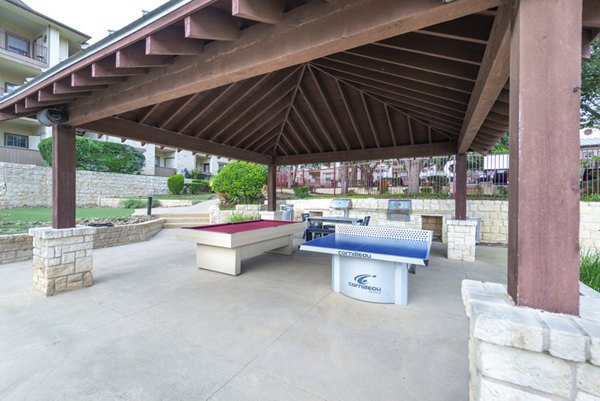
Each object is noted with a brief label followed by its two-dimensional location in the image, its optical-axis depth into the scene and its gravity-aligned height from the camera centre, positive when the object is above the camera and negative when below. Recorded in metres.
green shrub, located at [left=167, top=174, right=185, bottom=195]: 20.73 +1.19
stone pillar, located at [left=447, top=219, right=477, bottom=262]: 6.46 -1.03
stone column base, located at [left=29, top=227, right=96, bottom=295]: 4.14 -1.04
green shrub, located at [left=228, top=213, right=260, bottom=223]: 9.83 -0.76
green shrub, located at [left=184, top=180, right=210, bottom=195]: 22.67 +0.98
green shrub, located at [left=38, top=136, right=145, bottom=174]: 16.98 +2.89
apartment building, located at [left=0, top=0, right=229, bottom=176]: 16.14 +10.14
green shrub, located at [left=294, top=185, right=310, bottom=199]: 14.60 +0.38
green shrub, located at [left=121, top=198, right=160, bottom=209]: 14.58 -0.36
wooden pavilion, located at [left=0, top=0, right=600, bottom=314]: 1.38 +1.50
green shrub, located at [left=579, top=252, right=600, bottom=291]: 3.33 -1.02
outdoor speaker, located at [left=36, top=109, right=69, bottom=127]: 4.26 +1.36
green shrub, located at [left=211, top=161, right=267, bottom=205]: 13.66 +0.86
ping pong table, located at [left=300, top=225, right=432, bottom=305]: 3.74 -1.04
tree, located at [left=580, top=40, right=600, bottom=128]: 7.58 +3.40
